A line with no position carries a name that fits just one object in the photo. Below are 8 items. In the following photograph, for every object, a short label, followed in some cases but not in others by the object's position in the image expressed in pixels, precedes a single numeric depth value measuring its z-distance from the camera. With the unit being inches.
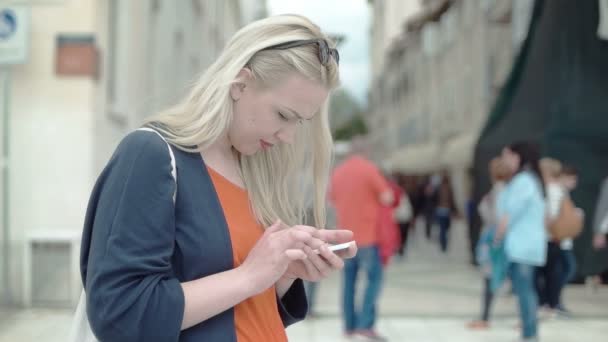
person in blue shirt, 212.8
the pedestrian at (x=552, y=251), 265.0
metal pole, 244.5
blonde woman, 46.0
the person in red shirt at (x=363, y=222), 226.8
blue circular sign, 235.6
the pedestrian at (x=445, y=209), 528.7
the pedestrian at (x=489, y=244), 233.9
